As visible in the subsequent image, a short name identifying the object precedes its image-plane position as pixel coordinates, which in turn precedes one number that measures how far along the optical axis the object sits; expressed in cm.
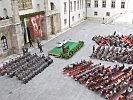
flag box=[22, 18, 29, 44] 2076
